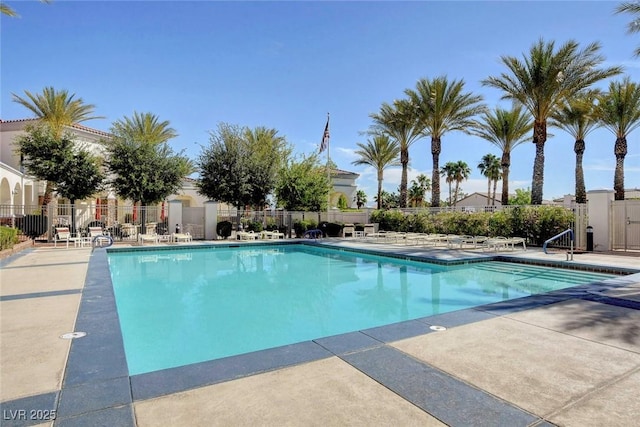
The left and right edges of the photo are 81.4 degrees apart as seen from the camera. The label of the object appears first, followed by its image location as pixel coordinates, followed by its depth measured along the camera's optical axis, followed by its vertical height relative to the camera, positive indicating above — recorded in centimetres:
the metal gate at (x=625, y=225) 1441 -9
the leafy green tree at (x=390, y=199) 6091 +393
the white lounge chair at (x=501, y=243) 1469 -82
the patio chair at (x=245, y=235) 2017 -75
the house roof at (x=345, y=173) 3966 +525
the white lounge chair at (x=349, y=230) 2305 -52
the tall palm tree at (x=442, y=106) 2250 +715
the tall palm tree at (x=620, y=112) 2262 +687
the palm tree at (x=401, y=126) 2477 +678
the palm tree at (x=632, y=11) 1366 +783
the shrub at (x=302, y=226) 2359 -28
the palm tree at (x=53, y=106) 2334 +733
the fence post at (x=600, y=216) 1453 +27
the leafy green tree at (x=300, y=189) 2430 +213
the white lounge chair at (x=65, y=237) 1591 -68
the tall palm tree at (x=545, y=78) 1730 +701
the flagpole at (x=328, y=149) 2614 +509
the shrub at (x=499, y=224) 1750 -8
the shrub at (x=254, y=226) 2333 -29
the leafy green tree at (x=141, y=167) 2059 +307
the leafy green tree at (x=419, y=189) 5919 +524
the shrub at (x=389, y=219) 2445 +20
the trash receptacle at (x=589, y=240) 1443 -67
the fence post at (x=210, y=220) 2120 +7
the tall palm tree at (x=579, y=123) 2388 +705
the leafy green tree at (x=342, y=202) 3796 +203
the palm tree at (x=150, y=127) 2777 +721
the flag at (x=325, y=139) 2619 +581
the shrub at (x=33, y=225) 1908 -23
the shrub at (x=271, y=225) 2420 -23
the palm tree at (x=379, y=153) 3278 +615
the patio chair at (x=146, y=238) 1772 -81
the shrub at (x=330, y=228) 2367 -40
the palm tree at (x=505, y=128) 2594 +666
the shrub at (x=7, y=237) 1197 -57
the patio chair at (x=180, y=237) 1850 -83
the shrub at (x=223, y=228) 2142 -38
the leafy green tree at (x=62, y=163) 1938 +304
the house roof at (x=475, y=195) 6019 +457
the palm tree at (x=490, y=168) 4950 +724
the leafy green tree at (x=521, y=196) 5944 +473
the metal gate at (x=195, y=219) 2158 +13
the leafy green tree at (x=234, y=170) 2275 +320
